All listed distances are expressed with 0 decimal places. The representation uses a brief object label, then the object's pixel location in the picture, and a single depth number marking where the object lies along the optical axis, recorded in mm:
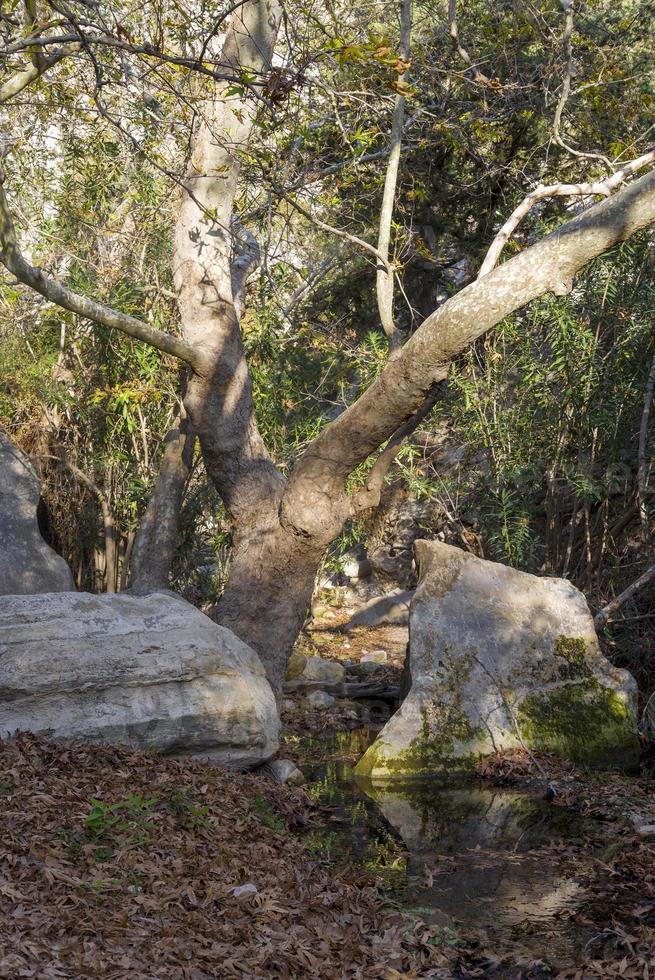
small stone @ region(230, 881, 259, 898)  4138
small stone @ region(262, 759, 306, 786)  6555
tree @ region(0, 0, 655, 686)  6406
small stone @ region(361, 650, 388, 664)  10602
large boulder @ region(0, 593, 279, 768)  5660
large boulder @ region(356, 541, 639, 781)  7160
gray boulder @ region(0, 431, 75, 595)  9094
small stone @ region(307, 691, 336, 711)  9000
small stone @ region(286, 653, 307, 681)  9703
